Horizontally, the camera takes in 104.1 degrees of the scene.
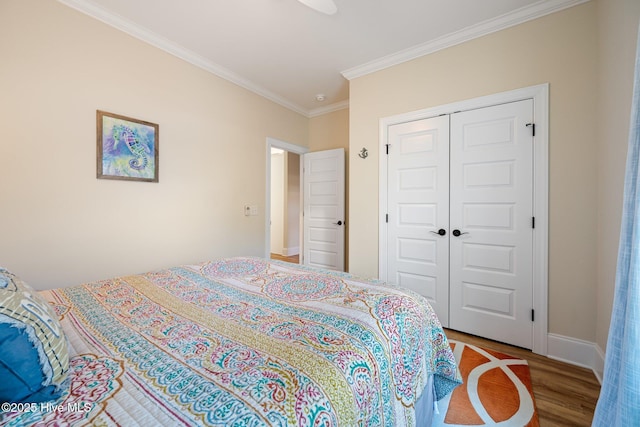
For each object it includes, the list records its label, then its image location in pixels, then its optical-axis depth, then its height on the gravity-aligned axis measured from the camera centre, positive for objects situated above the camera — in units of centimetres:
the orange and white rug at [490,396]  142 -117
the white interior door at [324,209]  375 +4
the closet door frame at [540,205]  201 +6
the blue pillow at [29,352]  58 -36
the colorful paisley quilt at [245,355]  59 -46
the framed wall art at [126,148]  204 +55
